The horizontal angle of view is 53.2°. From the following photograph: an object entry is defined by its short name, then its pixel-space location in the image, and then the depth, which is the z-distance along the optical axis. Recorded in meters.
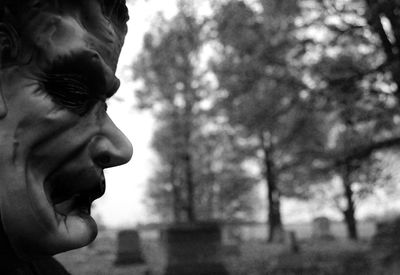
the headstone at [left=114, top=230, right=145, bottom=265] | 10.24
